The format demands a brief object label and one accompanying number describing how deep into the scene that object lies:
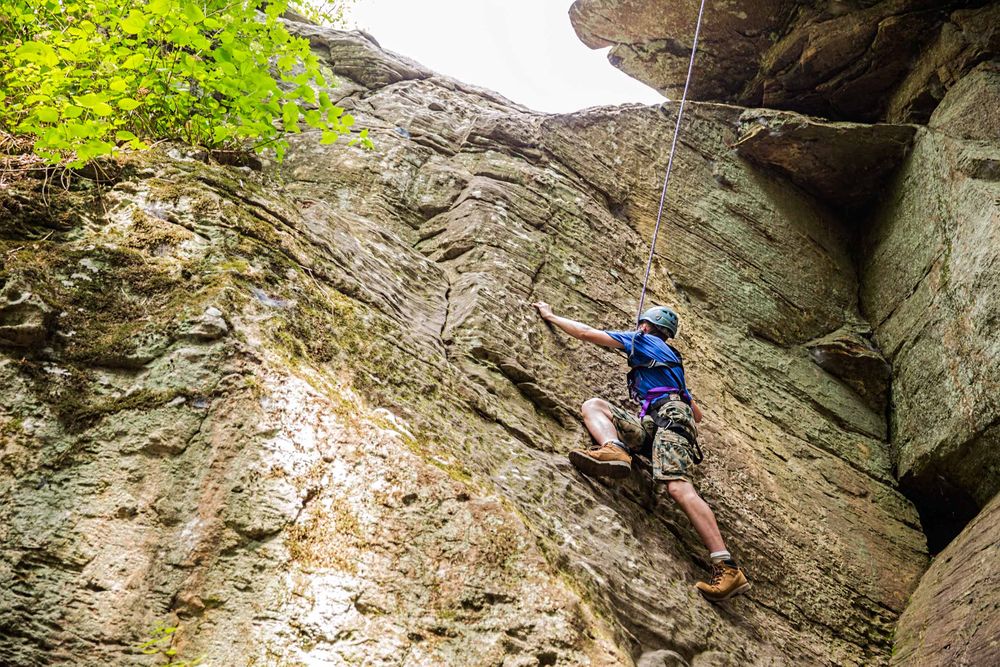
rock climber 6.57
